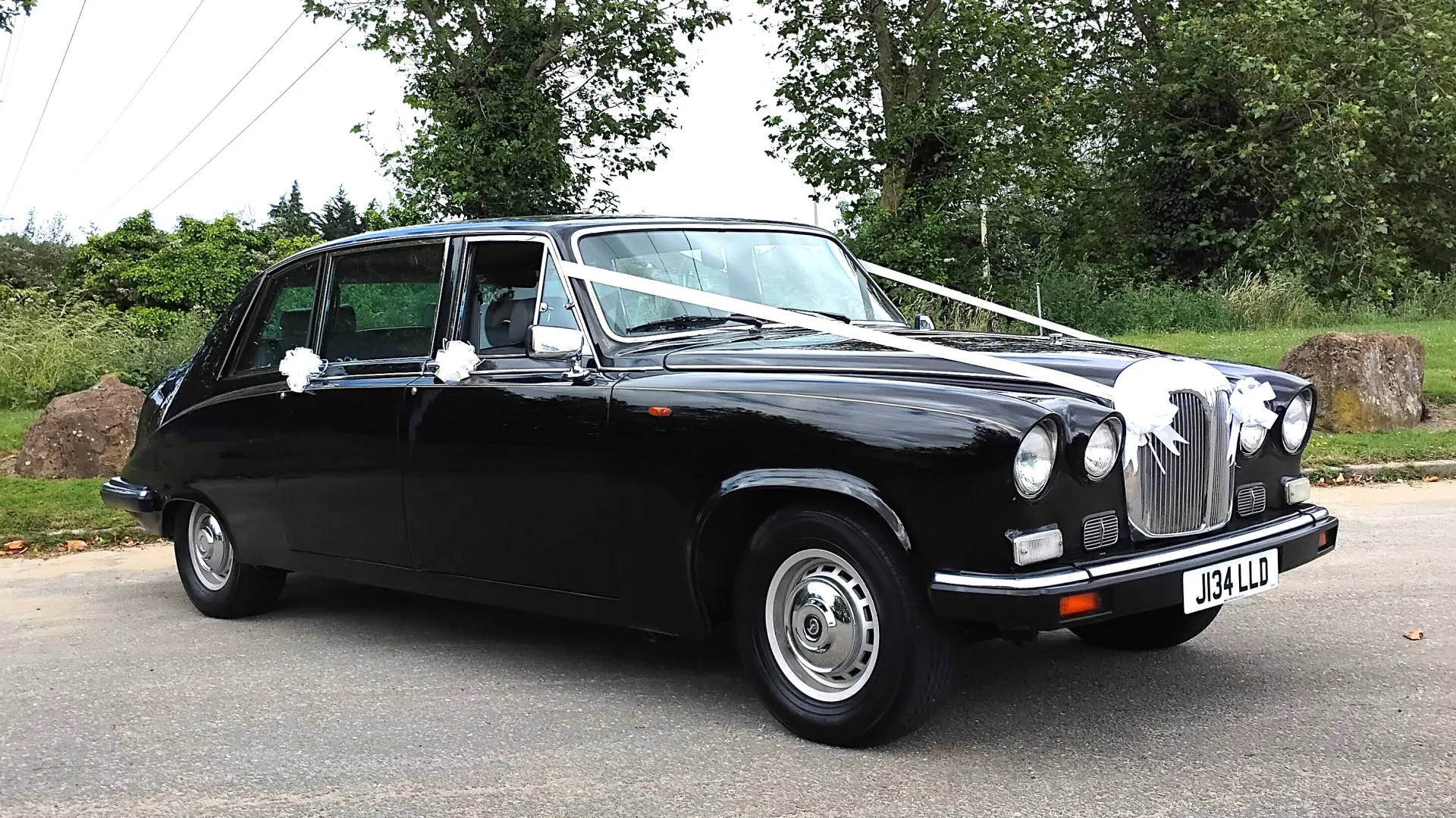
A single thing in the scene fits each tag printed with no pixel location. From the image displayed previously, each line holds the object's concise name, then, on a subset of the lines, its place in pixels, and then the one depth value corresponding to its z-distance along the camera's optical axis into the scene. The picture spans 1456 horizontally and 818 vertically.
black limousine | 4.00
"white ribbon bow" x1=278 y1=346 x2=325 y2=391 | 6.14
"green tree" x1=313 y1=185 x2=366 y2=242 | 62.41
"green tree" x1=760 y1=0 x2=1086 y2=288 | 25.56
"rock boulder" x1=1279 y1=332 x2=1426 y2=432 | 12.06
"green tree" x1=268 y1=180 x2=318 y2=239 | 62.09
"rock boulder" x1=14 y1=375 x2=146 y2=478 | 11.21
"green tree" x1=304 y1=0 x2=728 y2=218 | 24.02
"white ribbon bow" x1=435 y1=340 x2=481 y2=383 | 5.39
